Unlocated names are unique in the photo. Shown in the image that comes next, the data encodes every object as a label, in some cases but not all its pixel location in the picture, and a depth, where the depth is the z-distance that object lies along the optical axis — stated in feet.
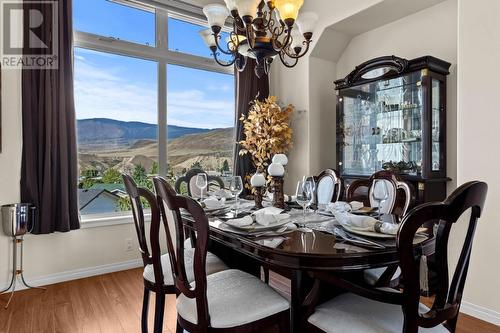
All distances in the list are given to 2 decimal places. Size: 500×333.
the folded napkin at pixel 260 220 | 5.06
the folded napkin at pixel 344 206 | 6.15
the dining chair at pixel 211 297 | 4.11
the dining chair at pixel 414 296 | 3.34
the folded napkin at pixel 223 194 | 7.76
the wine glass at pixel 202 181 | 7.06
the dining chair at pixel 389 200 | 5.72
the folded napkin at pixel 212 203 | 6.68
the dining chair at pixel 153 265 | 5.59
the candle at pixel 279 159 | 6.93
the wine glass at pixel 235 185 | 7.16
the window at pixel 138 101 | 10.83
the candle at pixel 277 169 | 6.79
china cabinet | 9.46
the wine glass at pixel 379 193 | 5.94
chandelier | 6.59
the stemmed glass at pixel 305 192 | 5.63
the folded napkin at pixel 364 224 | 4.57
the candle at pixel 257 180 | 7.06
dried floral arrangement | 12.63
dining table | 3.92
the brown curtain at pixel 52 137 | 9.05
